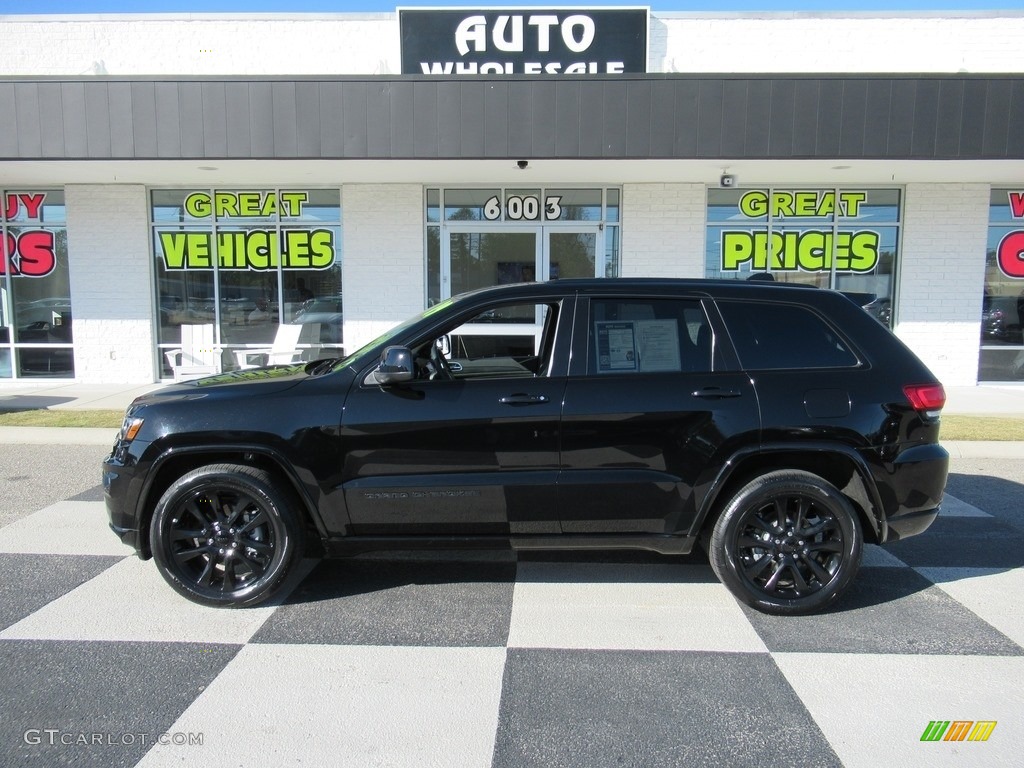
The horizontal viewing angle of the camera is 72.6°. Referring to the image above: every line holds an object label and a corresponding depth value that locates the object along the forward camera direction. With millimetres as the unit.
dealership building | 11234
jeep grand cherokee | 3672
